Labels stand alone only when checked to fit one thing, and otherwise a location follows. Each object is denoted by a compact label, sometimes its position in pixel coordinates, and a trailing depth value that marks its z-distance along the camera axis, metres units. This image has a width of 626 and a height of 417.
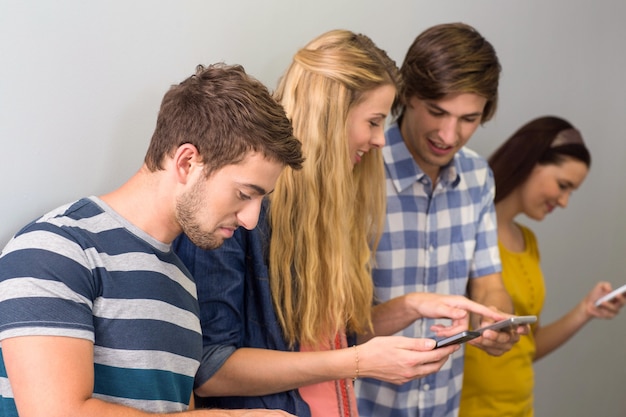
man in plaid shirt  2.03
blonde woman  1.57
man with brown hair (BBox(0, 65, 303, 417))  1.12
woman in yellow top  2.39
